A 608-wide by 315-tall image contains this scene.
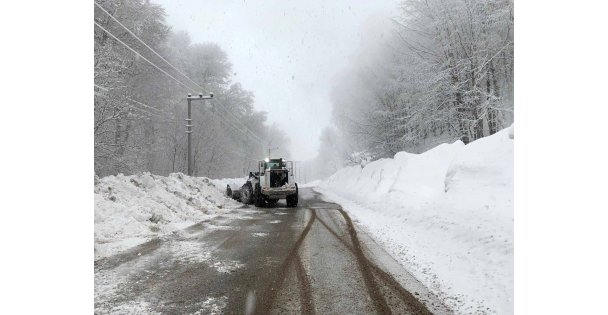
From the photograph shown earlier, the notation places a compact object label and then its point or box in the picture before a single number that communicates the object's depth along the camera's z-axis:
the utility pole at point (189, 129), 20.50
